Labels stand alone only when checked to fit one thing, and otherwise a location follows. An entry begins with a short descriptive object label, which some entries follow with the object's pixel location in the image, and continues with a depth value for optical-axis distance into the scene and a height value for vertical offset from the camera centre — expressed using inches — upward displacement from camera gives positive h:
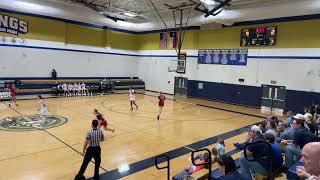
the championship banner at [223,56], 733.3 +60.1
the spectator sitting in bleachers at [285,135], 277.4 -60.6
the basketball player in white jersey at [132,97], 594.5 -57.2
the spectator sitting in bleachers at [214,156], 258.2 -80.5
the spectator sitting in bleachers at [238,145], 331.6 -88.3
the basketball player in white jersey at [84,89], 835.5 -61.8
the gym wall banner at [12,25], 702.5 +113.9
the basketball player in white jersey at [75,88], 820.6 -60.1
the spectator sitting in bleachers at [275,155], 210.1 -62.2
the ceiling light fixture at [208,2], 590.9 +168.2
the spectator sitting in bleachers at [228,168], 139.6 -51.1
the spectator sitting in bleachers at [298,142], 231.0 -56.3
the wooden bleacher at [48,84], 725.9 -46.8
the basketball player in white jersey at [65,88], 797.7 -58.7
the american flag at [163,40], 950.4 +123.3
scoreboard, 670.4 +111.4
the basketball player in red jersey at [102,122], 374.6 -76.2
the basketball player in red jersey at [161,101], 522.7 -55.2
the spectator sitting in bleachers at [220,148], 275.4 -76.2
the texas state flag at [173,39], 909.8 +122.6
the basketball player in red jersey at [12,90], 601.0 -55.9
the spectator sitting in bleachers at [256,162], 181.9 -66.1
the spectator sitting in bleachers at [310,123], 289.1 -50.2
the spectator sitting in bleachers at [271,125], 310.6 -56.3
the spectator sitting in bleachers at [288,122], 354.3 -58.5
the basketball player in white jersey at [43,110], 444.9 -72.6
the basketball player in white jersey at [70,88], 812.0 -58.7
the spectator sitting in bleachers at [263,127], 322.9 -62.3
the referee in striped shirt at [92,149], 233.8 -71.1
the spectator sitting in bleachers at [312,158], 88.0 -26.4
